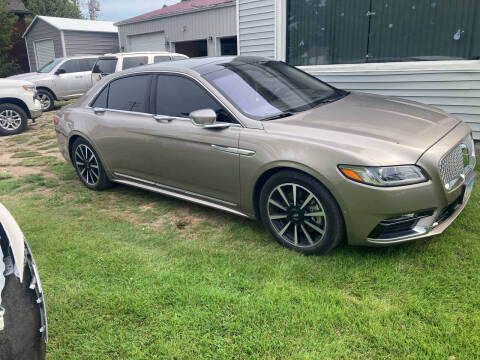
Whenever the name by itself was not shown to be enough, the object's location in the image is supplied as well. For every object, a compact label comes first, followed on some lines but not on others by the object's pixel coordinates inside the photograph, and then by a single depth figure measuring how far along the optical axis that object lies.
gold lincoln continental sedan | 2.87
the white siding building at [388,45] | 6.00
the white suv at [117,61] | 10.13
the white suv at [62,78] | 12.99
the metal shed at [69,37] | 20.70
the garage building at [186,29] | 15.63
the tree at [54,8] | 33.28
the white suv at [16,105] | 9.85
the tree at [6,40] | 21.64
